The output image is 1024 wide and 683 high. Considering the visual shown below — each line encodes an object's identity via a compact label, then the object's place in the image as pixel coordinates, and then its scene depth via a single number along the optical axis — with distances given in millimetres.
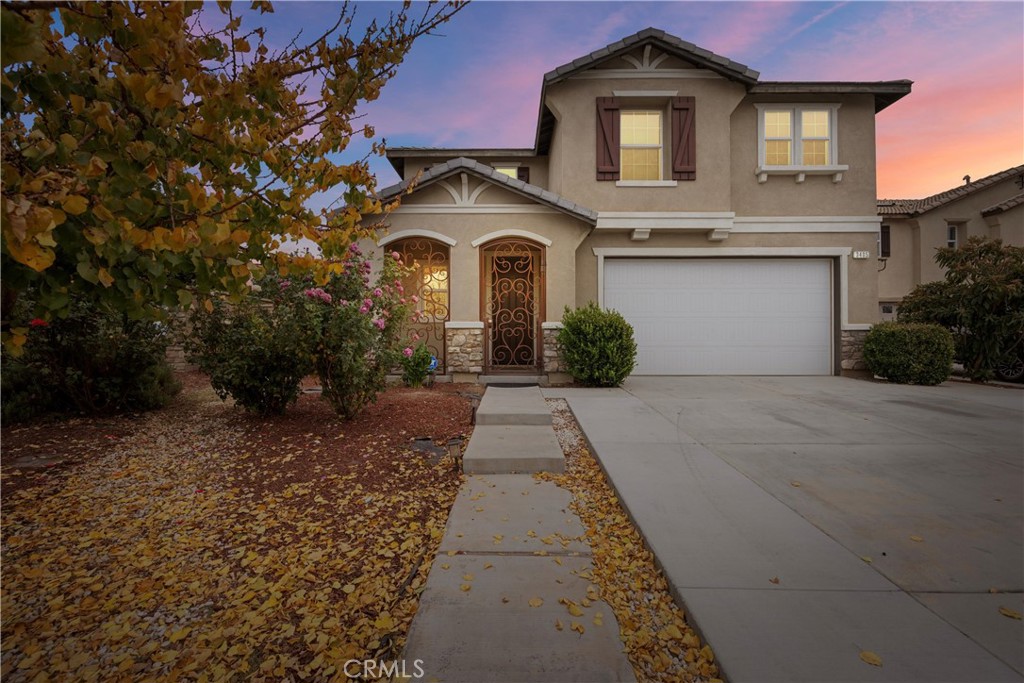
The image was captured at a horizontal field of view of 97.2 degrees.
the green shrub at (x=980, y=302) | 9062
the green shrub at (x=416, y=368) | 7691
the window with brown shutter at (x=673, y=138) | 9375
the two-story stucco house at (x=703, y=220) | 9453
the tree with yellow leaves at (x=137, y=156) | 1318
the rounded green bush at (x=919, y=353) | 8531
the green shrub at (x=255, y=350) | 4828
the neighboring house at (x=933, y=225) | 17656
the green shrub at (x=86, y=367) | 5105
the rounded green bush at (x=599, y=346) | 7887
